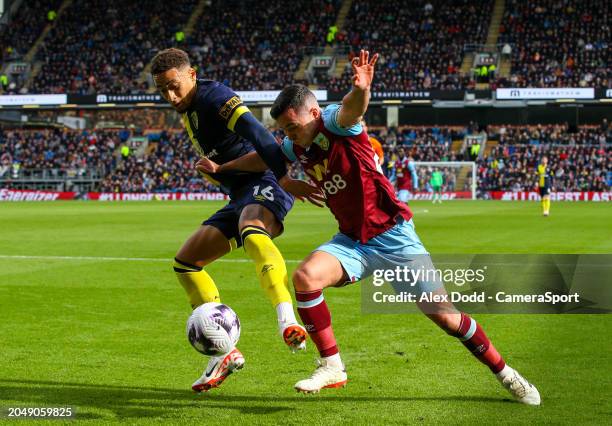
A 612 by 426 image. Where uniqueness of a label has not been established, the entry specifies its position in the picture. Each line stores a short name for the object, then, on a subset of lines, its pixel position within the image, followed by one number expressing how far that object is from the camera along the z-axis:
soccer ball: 10.67
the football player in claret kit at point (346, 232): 10.05
